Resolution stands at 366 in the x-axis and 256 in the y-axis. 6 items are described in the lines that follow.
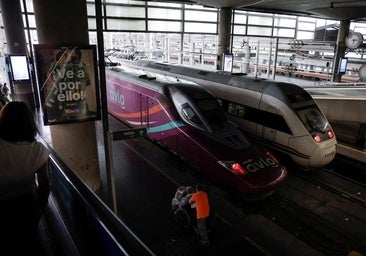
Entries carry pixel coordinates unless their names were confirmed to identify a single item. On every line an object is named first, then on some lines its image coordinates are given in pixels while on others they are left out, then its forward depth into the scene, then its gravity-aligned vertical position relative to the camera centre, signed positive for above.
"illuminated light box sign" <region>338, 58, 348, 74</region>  23.56 -1.77
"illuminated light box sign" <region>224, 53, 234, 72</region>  19.67 -1.26
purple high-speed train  7.91 -2.74
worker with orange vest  6.23 -3.30
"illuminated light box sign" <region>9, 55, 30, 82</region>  14.12 -1.29
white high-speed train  9.62 -2.49
